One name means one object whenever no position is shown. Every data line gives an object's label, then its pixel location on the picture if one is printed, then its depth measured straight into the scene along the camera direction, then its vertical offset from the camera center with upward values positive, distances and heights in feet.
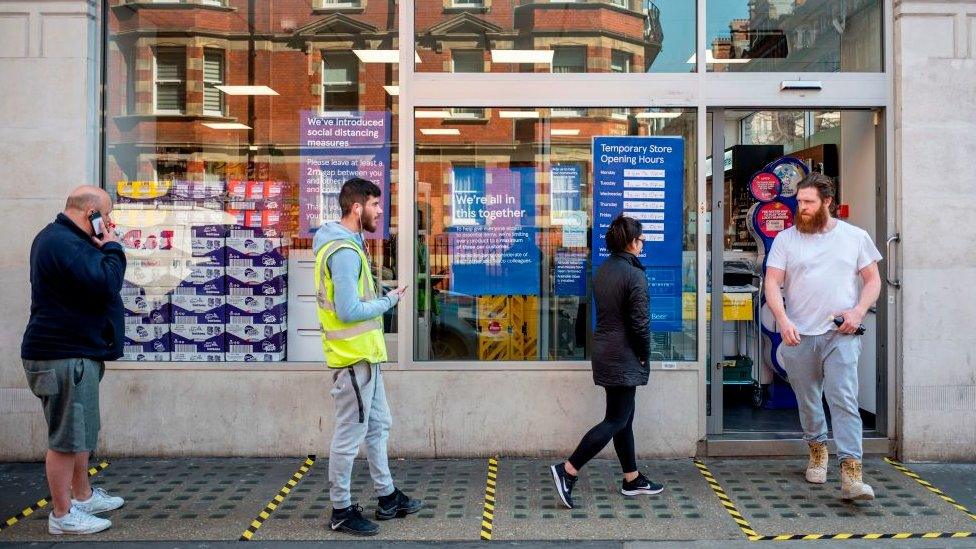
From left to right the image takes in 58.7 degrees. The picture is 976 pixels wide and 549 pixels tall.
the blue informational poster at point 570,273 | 22.35 -0.06
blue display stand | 24.43 +2.04
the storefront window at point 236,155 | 22.66 +3.05
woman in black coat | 17.52 -1.39
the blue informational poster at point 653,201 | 21.88 +1.75
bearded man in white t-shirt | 18.06 -0.70
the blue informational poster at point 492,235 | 22.43 +0.92
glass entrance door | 22.09 +1.28
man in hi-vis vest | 15.69 -1.14
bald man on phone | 16.03 -1.09
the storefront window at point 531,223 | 21.99 +1.24
